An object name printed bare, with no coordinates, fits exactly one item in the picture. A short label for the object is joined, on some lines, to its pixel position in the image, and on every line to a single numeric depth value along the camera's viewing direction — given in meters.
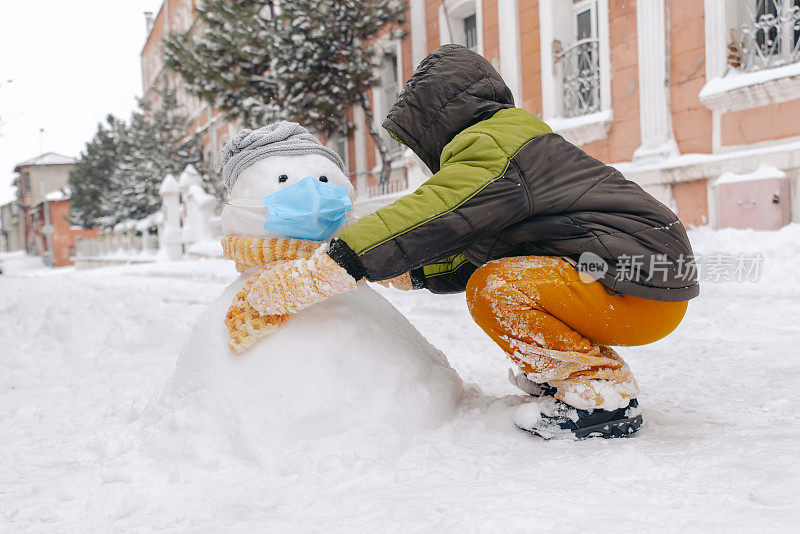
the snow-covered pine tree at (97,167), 36.62
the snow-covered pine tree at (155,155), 26.66
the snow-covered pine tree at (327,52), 11.88
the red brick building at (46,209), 47.56
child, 1.67
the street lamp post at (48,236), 41.91
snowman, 1.76
